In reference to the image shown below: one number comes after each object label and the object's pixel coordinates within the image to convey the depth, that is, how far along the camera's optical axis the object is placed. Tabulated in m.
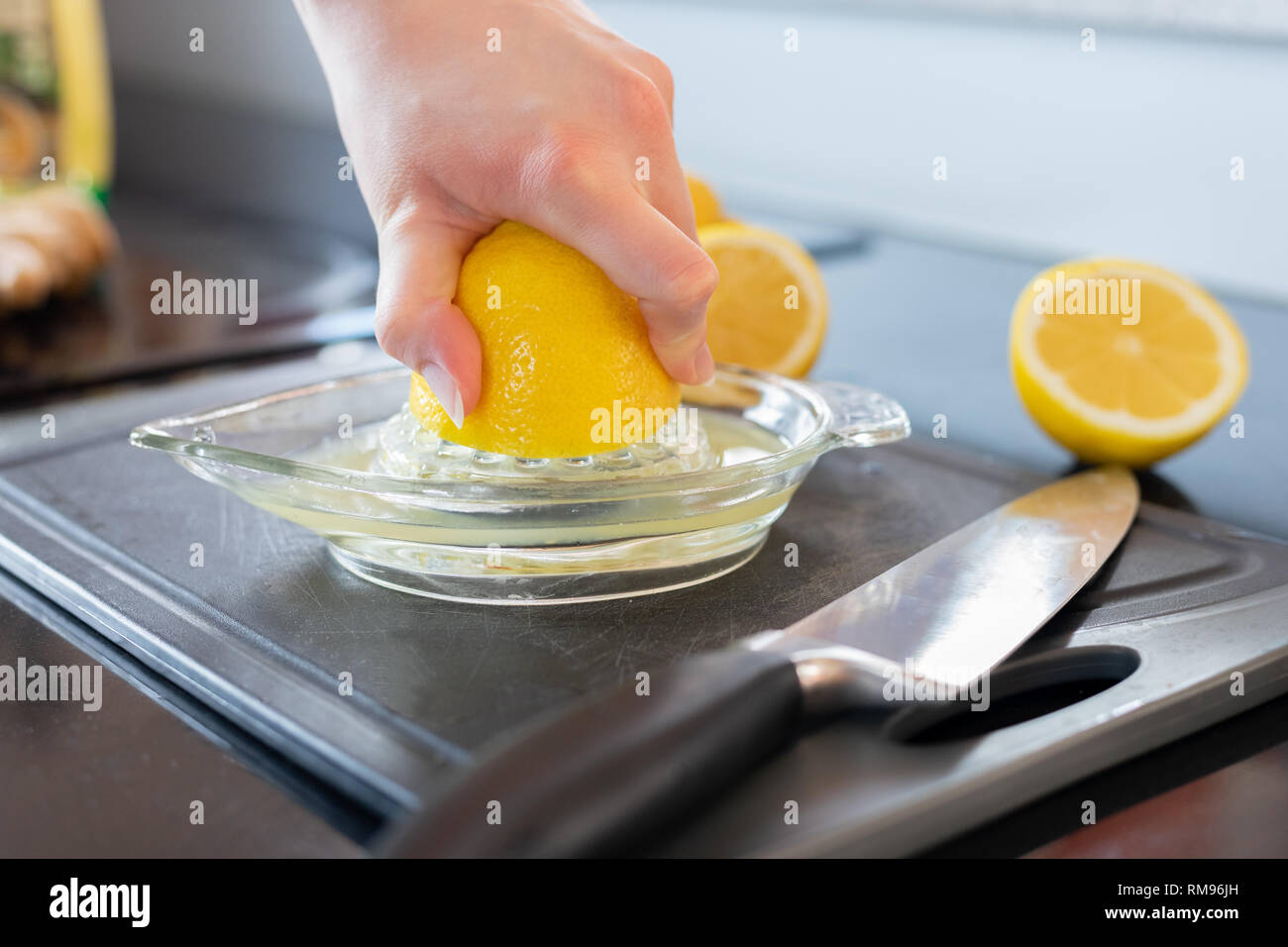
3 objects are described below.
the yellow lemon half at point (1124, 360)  0.85
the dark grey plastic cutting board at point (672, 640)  0.48
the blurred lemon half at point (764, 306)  0.96
